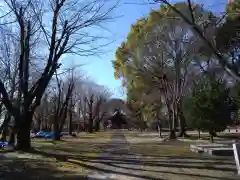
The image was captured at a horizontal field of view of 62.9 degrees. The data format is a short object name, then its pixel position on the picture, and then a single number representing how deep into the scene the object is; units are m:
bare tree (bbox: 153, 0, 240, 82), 4.99
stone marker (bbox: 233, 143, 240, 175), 5.56
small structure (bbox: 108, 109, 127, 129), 57.23
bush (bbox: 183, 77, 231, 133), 14.02
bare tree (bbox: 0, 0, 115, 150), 10.72
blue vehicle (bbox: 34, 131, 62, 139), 29.89
